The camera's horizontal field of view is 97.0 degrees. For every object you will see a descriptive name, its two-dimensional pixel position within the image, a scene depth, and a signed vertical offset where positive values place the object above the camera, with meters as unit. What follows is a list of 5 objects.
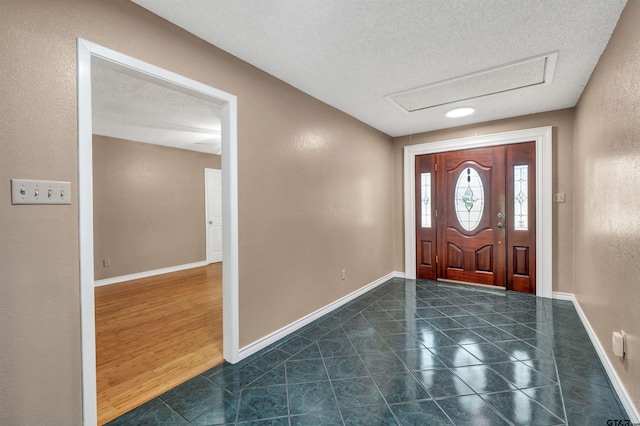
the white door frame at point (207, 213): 6.16 -0.05
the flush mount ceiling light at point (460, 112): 3.49 +1.23
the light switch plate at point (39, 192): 1.28 +0.10
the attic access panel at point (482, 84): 2.44 +1.23
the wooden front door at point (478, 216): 3.85 -0.11
